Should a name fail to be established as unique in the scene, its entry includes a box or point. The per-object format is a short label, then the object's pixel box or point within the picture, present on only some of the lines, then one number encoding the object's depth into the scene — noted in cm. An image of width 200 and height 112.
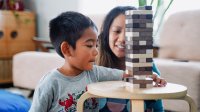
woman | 134
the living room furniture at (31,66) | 285
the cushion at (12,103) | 176
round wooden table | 91
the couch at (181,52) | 200
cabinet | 365
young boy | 112
